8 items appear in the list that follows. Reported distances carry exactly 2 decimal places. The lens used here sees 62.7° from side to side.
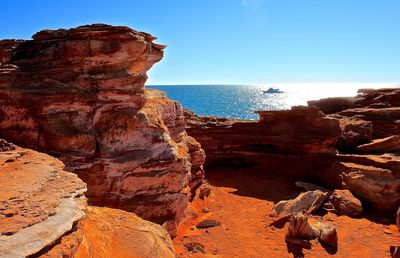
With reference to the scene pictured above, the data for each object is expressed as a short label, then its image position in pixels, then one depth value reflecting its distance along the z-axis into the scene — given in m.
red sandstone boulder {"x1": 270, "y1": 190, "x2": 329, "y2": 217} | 16.95
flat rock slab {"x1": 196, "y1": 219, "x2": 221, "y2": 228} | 15.50
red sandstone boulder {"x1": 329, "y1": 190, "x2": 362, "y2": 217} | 17.23
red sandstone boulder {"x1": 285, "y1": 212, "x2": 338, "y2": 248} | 14.02
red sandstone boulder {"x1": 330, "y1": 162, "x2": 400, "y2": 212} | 17.70
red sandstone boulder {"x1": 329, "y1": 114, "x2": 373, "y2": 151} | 23.17
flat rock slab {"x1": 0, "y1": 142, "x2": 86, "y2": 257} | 4.59
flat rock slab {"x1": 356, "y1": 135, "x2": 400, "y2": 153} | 21.20
